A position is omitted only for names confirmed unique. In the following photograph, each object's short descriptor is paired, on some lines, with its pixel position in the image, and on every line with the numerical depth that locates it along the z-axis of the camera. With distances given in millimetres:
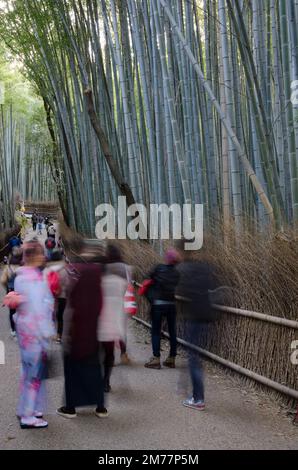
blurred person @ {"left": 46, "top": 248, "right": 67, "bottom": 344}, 6570
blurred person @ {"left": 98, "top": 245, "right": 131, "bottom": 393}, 4672
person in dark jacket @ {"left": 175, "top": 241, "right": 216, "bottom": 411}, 4673
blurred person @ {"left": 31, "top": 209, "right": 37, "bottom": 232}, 35688
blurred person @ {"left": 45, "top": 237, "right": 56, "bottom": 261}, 9088
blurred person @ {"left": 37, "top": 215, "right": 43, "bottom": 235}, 31709
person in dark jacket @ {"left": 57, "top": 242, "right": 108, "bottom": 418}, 4242
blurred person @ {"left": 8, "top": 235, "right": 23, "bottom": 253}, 15539
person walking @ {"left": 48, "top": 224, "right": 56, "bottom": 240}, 19834
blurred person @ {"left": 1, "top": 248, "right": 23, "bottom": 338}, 6977
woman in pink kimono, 4262
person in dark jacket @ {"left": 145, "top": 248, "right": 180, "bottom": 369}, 5836
